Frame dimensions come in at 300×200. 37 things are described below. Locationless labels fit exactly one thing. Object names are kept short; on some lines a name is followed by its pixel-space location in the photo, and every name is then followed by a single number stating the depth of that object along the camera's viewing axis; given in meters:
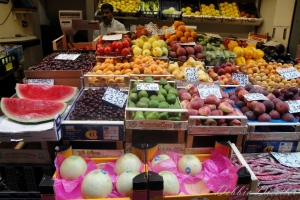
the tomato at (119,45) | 3.09
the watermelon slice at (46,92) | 2.15
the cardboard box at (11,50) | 3.40
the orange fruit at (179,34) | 3.56
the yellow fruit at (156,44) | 3.17
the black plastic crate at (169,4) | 5.40
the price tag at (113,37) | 3.38
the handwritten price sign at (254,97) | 2.02
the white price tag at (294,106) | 2.00
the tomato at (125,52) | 3.04
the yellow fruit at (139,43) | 3.28
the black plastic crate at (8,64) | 3.10
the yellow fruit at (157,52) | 3.06
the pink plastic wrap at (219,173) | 1.47
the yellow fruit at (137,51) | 3.10
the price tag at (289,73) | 2.84
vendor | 4.65
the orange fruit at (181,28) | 3.68
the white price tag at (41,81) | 2.40
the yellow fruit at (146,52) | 3.10
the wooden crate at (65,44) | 3.74
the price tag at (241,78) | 2.69
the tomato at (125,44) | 3.15
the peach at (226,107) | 1.86
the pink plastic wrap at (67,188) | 1.47
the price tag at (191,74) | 2.51
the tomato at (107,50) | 3.05
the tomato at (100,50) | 3.07
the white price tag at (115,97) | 1.97
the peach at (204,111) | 1.78
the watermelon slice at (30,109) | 1.75
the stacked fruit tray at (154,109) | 1.71
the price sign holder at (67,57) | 2.92
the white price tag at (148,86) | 2.02
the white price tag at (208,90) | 2.06
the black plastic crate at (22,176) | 1.77
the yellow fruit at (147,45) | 3.18
